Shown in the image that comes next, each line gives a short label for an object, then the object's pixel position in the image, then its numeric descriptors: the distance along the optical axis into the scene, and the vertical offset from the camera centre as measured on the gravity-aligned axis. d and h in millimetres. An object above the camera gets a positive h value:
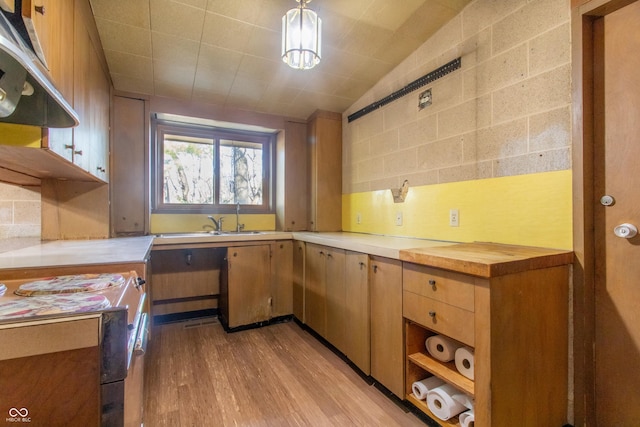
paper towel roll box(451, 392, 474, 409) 1384 -894
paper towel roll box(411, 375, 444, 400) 1553 -931
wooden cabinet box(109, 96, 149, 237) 2631 +404
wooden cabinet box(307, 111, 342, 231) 3227 +467
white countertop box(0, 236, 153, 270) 1251 -213
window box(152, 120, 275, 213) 3139 +508
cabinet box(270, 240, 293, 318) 2926 -663
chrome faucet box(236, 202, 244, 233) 3336 -116
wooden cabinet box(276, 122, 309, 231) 3338 +409
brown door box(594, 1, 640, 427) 1308 -18
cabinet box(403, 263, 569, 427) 1200 -546
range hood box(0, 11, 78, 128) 741 +379
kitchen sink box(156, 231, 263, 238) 2713 -214
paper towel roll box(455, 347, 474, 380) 1352 -701
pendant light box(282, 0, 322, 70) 1593 +997
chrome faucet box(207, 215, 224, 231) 3176 -105
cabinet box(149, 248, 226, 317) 2971 -703
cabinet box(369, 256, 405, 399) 1657 -662
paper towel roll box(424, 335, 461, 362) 1480 -699
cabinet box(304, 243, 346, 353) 2205 -660
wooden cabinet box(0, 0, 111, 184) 1123 +602
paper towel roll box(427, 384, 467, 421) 1395 -926
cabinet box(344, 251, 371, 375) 1911 -678
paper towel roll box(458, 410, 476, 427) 1304 -933
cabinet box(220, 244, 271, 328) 2725 -695
